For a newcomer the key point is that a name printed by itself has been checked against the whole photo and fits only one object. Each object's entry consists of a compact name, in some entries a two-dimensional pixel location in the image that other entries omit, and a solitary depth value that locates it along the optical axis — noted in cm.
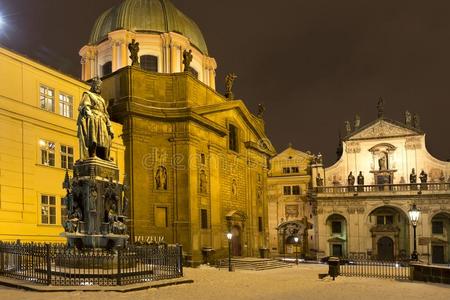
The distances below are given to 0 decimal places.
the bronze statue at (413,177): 5878
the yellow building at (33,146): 2653
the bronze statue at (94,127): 2008
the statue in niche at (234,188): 4484
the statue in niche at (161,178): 3675
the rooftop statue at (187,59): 3928
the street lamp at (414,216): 2717
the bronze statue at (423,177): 5847
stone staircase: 3762
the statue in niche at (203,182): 3900
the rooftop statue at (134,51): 3731
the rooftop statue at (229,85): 4741
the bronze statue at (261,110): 5612
